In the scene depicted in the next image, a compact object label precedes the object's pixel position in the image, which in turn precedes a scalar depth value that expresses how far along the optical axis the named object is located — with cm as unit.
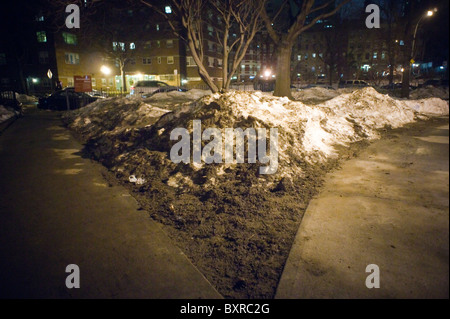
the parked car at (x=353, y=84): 3616
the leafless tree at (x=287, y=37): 1402
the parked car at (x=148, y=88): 2802
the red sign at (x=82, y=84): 1948
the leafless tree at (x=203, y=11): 1159
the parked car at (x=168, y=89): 2805
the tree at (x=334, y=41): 4747
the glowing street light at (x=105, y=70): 4803
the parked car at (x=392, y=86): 3612
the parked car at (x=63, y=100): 2236
